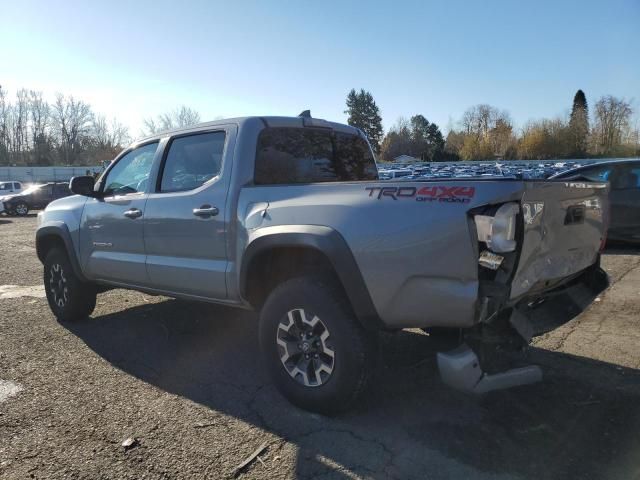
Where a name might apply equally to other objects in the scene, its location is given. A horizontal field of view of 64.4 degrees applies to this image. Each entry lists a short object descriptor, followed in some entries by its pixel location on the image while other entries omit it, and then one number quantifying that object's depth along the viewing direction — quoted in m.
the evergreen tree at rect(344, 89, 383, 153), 87.58
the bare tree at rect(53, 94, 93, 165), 89.81
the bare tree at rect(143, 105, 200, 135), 68.69
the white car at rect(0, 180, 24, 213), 29.25
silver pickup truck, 2.64
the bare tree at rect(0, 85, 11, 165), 86.69
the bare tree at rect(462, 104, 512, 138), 98.69
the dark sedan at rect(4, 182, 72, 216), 25.44
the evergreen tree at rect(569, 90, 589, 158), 70.88
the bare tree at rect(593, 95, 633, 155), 70.44
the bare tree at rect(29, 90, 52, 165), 87.56
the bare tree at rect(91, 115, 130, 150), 91.44
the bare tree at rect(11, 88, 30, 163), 90.44
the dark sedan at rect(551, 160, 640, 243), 8.52
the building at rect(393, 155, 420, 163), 79.00
